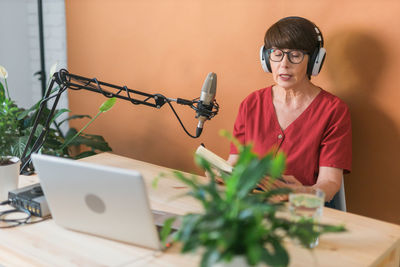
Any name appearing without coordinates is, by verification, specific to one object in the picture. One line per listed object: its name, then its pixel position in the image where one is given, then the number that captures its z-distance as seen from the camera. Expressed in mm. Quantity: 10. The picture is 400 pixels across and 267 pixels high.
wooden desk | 1123
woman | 1774
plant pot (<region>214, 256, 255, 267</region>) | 826
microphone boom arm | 1548
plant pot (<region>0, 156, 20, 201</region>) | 1530
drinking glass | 1125
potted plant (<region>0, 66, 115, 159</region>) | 2301
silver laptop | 1046
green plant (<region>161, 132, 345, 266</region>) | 792
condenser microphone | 1530
